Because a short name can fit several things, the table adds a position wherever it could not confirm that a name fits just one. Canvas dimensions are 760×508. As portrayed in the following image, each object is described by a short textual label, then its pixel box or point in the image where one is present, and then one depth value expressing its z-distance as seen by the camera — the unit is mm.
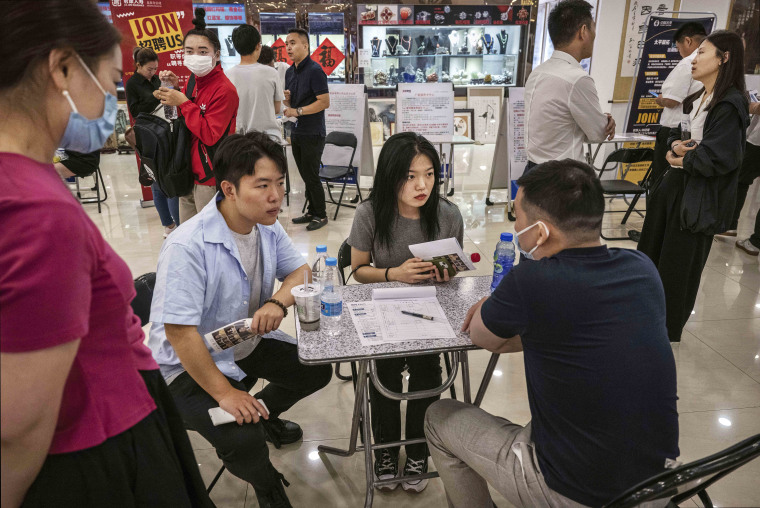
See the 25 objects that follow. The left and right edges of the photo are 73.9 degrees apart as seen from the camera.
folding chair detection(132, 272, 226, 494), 1886
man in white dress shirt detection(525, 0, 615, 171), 3227
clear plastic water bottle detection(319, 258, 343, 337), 1769
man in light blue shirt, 1671
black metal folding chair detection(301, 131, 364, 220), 5500
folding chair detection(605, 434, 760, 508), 1070
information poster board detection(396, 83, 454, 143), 5594
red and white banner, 4988
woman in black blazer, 2645
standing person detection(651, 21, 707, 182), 4598
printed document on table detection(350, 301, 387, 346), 1684
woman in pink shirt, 696
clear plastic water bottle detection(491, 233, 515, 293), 2104
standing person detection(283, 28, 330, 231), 4945
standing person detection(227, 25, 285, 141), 4469
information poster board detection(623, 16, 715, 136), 5586
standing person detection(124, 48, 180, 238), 4766
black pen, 1822
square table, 1608
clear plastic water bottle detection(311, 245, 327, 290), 2080
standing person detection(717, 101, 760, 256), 4484
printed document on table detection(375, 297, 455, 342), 1711
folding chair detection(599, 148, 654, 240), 4676
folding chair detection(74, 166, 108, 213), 5711
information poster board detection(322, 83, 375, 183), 5840
